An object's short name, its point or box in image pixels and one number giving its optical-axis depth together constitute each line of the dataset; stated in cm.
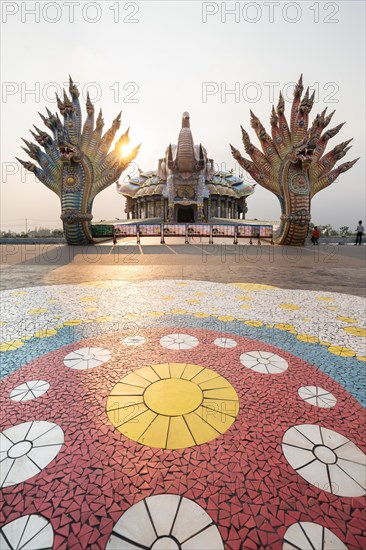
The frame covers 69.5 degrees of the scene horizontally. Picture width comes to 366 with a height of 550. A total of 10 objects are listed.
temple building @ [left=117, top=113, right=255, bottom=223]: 2633
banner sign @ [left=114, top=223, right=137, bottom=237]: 1814
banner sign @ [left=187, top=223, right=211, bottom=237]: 1859
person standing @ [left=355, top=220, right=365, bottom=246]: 1605
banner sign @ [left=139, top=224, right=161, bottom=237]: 1845
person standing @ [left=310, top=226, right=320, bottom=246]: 1455
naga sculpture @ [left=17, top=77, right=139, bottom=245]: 1245
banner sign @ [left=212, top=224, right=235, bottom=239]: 1869
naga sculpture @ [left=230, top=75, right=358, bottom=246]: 1212
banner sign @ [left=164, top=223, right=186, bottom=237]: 1853
